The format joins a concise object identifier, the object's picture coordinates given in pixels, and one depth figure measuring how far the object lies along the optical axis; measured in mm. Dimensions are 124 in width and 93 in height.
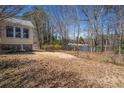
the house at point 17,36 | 4760
